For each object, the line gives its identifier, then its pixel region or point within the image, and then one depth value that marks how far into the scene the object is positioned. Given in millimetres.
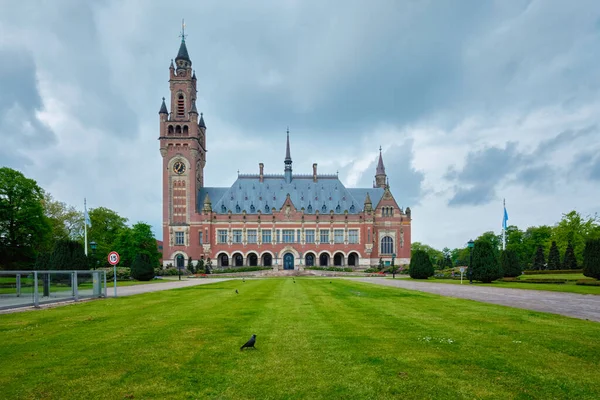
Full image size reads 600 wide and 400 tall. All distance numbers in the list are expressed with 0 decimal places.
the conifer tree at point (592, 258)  31984
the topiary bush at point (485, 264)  34406
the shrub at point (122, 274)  47000
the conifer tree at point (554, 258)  60647
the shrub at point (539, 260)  63403
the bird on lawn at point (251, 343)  8375
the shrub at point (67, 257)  29734
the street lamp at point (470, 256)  34156
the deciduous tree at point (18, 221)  46750
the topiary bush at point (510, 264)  41344
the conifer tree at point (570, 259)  58472
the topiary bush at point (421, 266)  43438
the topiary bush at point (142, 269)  43750
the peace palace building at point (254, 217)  73688
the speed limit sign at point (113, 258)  22688
